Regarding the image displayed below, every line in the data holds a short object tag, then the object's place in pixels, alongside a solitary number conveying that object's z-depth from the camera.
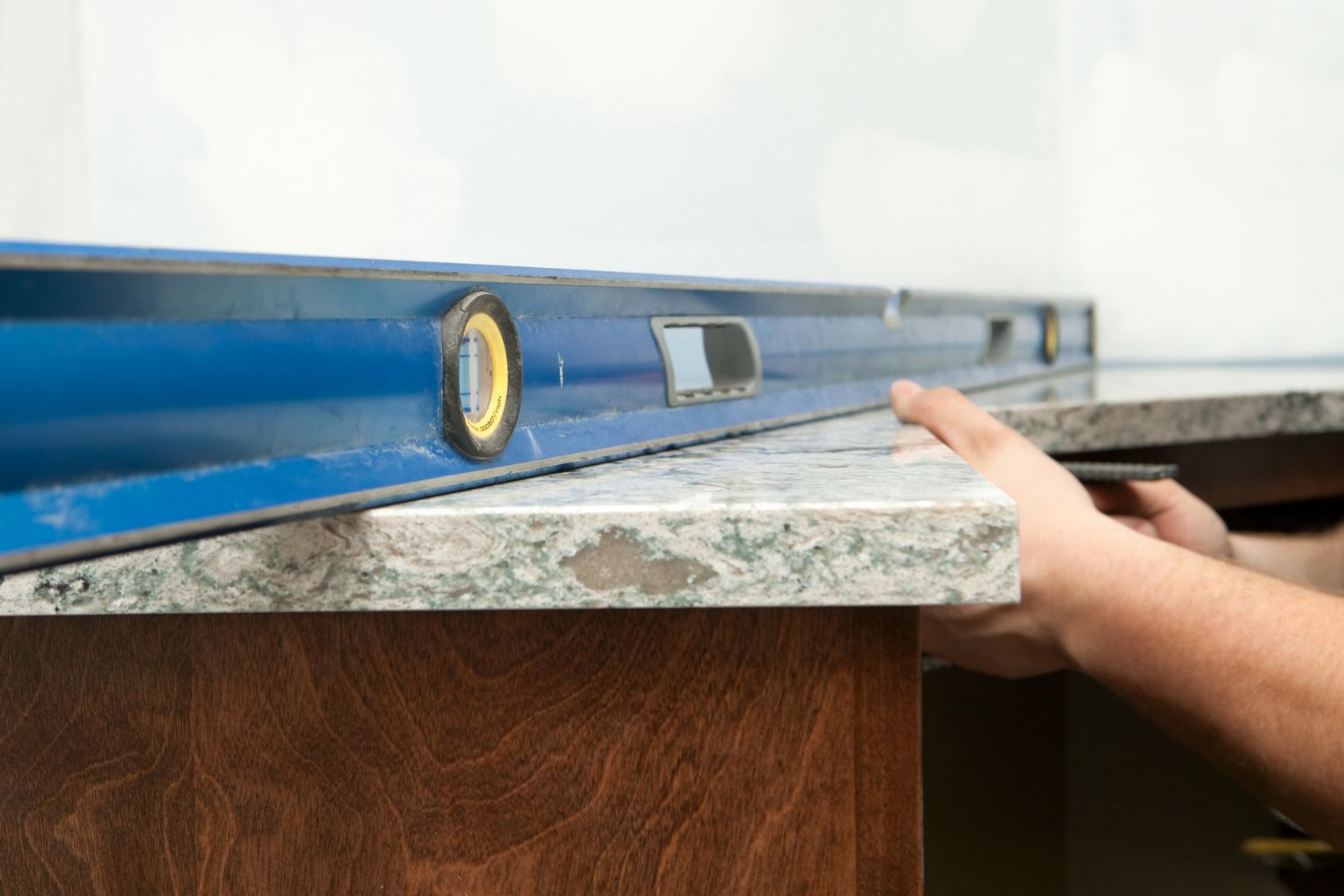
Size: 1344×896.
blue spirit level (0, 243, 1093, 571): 0.44
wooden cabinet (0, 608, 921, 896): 0.60
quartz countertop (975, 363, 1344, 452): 1.38
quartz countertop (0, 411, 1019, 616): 0.53
